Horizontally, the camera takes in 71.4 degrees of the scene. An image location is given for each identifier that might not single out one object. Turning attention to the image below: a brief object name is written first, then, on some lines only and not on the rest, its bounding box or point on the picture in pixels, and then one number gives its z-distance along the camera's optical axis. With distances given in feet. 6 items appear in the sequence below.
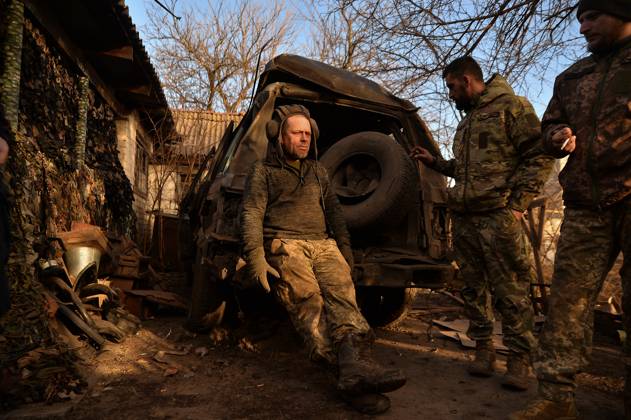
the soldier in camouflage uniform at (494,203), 10.00
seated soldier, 8.02
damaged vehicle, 11.64
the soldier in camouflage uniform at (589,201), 7.07
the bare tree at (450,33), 17.03
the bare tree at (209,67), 73.41
